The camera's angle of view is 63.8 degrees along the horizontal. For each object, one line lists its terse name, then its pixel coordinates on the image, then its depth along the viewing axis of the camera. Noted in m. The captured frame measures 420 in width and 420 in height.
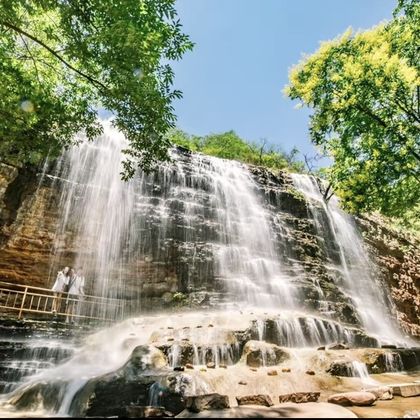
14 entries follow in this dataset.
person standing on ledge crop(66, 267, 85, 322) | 13.02
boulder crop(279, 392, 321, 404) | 4.99
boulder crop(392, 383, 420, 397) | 5.64
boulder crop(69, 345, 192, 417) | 5.68
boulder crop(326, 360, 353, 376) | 7.81
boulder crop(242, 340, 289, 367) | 8.09
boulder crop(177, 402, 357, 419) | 3.76
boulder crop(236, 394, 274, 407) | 4.87
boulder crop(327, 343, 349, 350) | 9.91
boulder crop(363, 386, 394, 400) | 5.38
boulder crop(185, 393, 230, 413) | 4.34
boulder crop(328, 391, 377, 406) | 4.95
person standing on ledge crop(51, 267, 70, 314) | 12.49
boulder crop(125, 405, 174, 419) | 4.19
